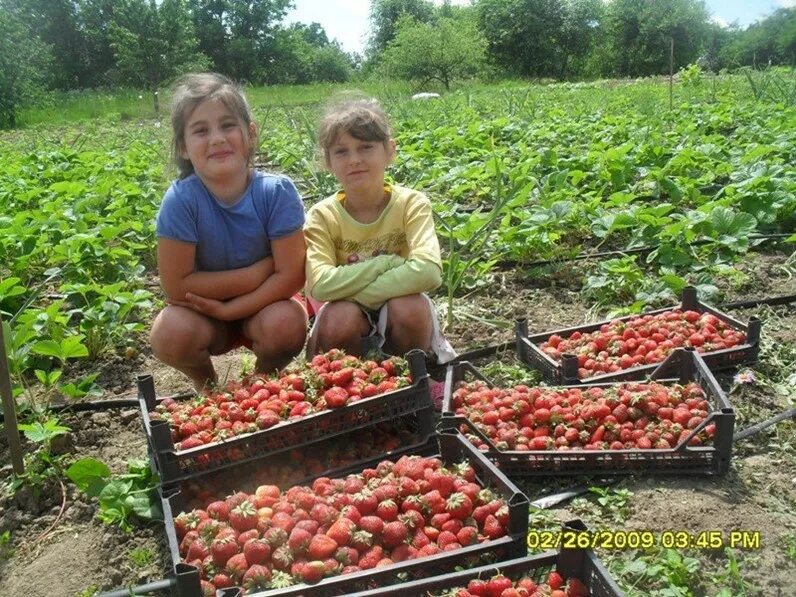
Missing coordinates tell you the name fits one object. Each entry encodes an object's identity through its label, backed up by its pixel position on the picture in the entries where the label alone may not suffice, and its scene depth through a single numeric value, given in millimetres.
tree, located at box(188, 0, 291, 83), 53531
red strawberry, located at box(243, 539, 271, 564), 1792
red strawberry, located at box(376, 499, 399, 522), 1908
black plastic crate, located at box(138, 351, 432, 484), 2176
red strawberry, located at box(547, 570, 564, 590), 1673
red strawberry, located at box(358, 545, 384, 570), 1789
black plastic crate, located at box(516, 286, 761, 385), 2830
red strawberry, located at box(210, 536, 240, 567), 1820
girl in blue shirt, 2850
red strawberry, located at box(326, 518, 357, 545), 1816
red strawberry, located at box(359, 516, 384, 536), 1855
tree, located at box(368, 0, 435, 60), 68312
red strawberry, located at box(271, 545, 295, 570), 1785
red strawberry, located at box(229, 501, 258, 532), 1885
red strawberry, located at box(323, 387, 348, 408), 2293
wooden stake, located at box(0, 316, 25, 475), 2422
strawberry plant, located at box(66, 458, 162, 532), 2326
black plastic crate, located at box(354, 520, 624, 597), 1622
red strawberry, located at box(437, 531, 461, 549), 1867
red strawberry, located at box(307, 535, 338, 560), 1777
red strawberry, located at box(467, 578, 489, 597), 1646
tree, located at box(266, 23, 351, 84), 55197
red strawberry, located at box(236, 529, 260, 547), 1836
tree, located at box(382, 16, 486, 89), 37125
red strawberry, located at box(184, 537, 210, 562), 1860
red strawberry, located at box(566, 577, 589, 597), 1656
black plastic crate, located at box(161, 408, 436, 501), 2316
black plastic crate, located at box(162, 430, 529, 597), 1690
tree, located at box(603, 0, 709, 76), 50406
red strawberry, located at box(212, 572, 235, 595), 1776
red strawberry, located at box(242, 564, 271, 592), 1746
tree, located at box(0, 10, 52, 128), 24594
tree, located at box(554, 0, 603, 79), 51312
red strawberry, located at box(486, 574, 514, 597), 1645
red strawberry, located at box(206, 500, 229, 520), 1966
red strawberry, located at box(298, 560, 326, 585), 1736
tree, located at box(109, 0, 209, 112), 29875
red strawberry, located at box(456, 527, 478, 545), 1868
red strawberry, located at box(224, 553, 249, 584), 1786
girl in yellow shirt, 2873
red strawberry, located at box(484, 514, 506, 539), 1876
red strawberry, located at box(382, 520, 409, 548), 1853
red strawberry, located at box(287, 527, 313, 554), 1799
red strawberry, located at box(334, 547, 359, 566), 1784
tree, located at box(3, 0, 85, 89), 49844
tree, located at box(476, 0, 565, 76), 50500
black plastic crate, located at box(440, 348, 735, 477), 2295
